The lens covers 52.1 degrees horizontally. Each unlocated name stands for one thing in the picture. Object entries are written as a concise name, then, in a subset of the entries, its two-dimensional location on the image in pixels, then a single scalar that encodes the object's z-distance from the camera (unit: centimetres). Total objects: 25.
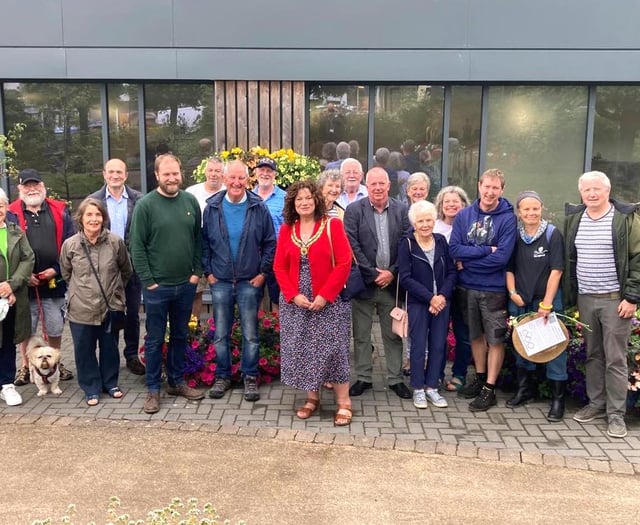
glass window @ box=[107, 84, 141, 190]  847
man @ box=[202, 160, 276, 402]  548
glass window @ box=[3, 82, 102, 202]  849
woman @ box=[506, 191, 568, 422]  512
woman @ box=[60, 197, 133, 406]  536
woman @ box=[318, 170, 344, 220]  575
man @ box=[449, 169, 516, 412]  526
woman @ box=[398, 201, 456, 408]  536
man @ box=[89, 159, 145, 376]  603
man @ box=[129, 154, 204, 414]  520
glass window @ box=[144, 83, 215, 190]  848
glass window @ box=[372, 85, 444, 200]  845
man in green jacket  482
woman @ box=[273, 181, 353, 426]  499
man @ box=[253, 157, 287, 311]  614
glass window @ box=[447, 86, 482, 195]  845
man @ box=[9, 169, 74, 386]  566
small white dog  559
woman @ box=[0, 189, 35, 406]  532
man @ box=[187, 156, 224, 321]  661
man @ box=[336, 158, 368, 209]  629
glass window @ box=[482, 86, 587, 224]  848
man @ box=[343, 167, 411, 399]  551
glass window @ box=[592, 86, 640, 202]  845
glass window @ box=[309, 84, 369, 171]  845
